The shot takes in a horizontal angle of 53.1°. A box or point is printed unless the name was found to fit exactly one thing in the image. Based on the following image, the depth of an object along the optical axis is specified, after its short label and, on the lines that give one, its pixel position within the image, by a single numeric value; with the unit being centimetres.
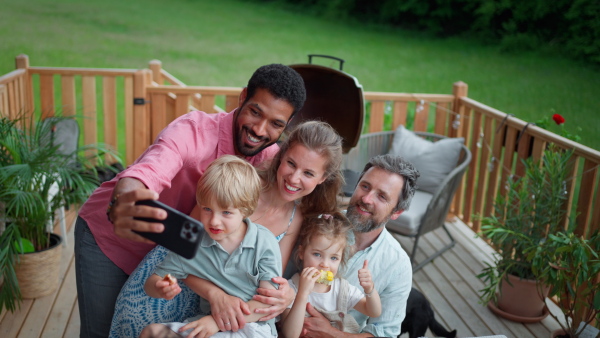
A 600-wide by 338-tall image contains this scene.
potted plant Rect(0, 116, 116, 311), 280
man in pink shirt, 185
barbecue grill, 337
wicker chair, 364
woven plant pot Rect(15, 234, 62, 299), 310
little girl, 175
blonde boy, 162
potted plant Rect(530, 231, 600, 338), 261
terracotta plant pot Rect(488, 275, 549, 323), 319
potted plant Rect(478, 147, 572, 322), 307
